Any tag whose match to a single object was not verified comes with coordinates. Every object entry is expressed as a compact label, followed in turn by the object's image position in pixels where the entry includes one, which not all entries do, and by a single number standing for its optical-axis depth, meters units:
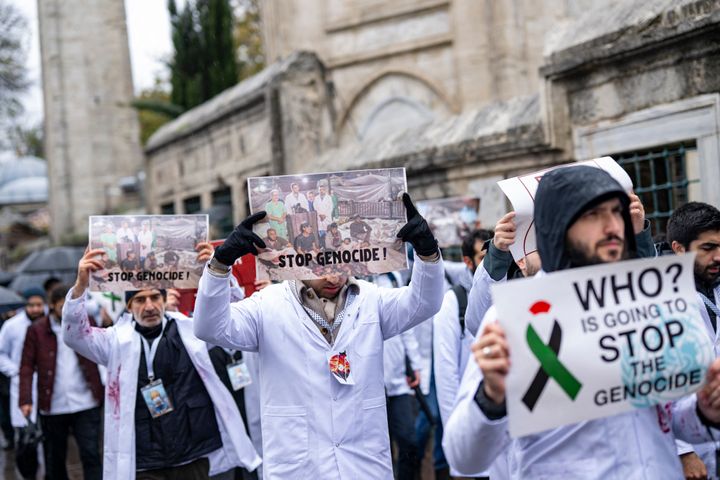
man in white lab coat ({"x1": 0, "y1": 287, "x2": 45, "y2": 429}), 9.81
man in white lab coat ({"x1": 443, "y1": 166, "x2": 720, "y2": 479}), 2.54
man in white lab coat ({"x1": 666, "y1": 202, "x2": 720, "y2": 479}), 4.21
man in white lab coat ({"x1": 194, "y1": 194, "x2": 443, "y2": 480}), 3.98
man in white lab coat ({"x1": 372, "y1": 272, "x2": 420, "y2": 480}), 7.07
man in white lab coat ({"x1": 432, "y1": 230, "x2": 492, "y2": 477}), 6.05
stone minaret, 32.34
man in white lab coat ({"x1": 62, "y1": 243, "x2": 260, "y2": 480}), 5.25
